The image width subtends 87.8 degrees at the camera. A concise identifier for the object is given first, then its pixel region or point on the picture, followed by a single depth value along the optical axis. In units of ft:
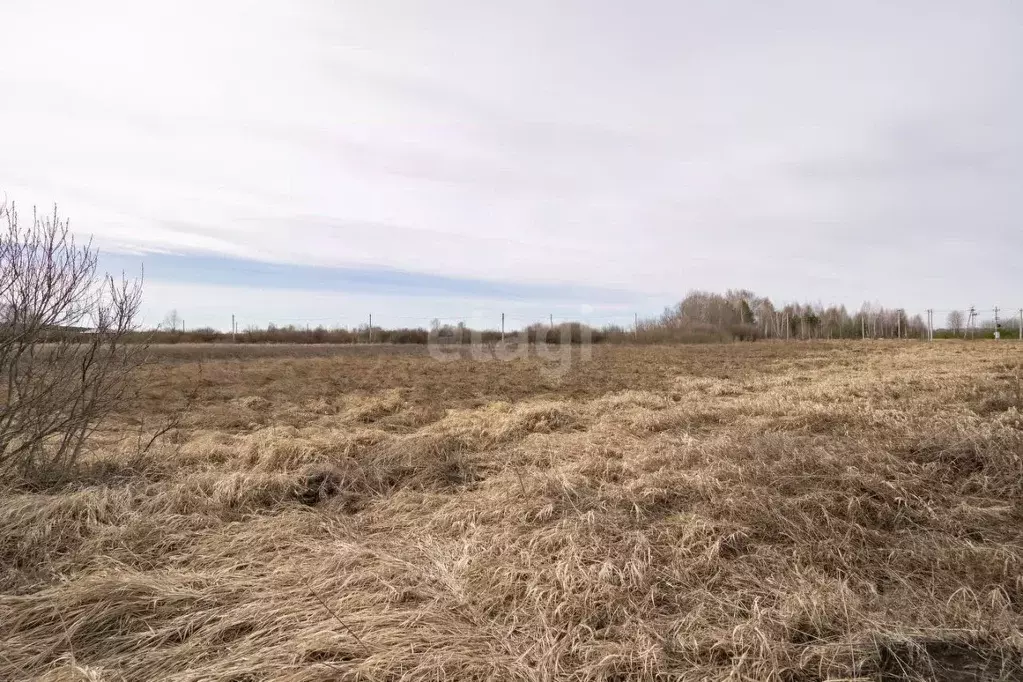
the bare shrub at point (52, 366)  13.88
